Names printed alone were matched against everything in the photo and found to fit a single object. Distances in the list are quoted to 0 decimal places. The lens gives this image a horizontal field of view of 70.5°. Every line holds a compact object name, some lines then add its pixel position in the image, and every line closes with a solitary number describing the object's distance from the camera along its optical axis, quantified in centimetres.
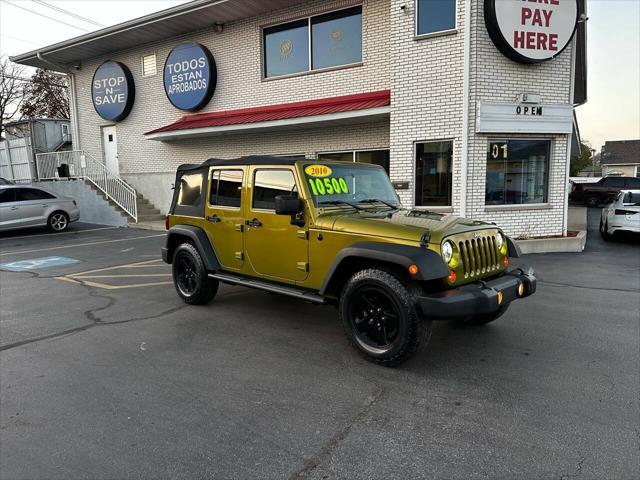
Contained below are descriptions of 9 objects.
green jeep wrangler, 380
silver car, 1373
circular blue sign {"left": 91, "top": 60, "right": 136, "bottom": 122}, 1669
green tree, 5208
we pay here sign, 952
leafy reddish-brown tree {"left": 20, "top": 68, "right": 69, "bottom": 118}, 3425
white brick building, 995
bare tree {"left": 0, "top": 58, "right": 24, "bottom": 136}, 3238
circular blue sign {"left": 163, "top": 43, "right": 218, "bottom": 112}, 1451
